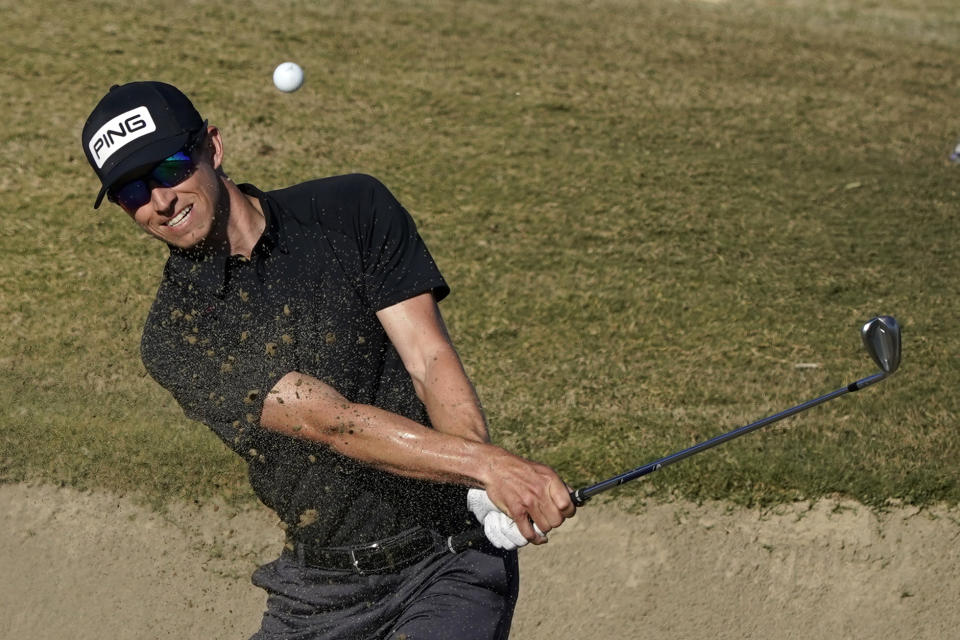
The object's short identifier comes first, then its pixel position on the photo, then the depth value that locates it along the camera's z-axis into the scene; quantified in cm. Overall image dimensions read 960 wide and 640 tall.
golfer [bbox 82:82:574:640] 757
